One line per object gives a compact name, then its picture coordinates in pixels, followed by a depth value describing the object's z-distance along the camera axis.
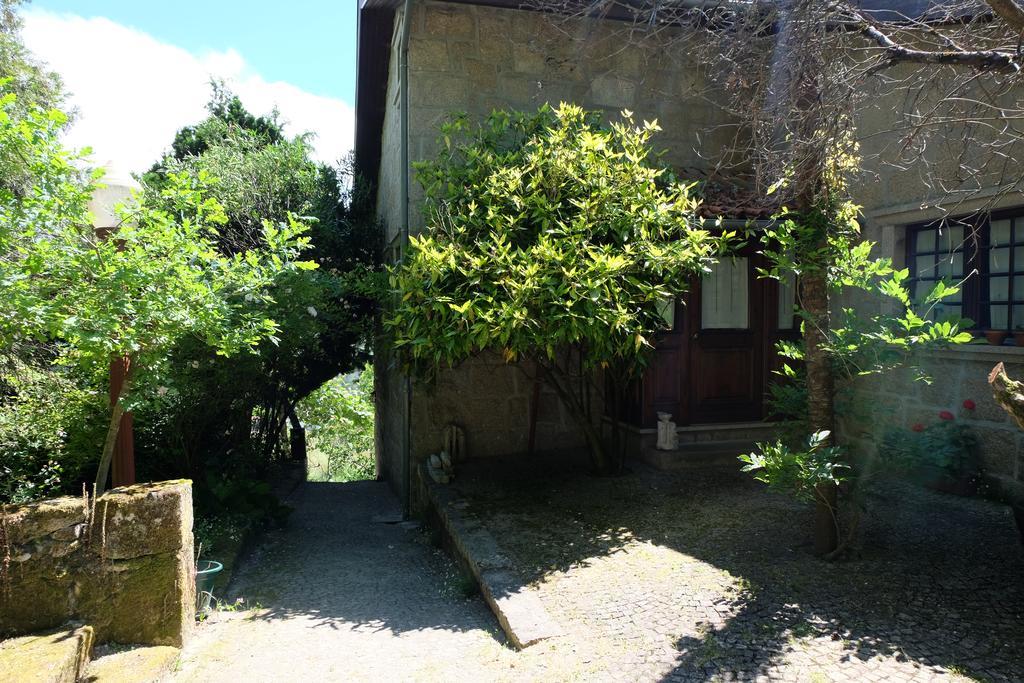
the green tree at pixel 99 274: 3.40
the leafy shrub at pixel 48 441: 4.61
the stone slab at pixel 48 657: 3.09
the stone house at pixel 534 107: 6.69
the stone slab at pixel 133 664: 3.38
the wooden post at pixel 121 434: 4.16
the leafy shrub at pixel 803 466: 3.62
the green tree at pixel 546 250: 4.68
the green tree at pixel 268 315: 5.86
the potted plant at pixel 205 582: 4.38
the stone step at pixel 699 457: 6.48
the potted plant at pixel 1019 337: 4.86
